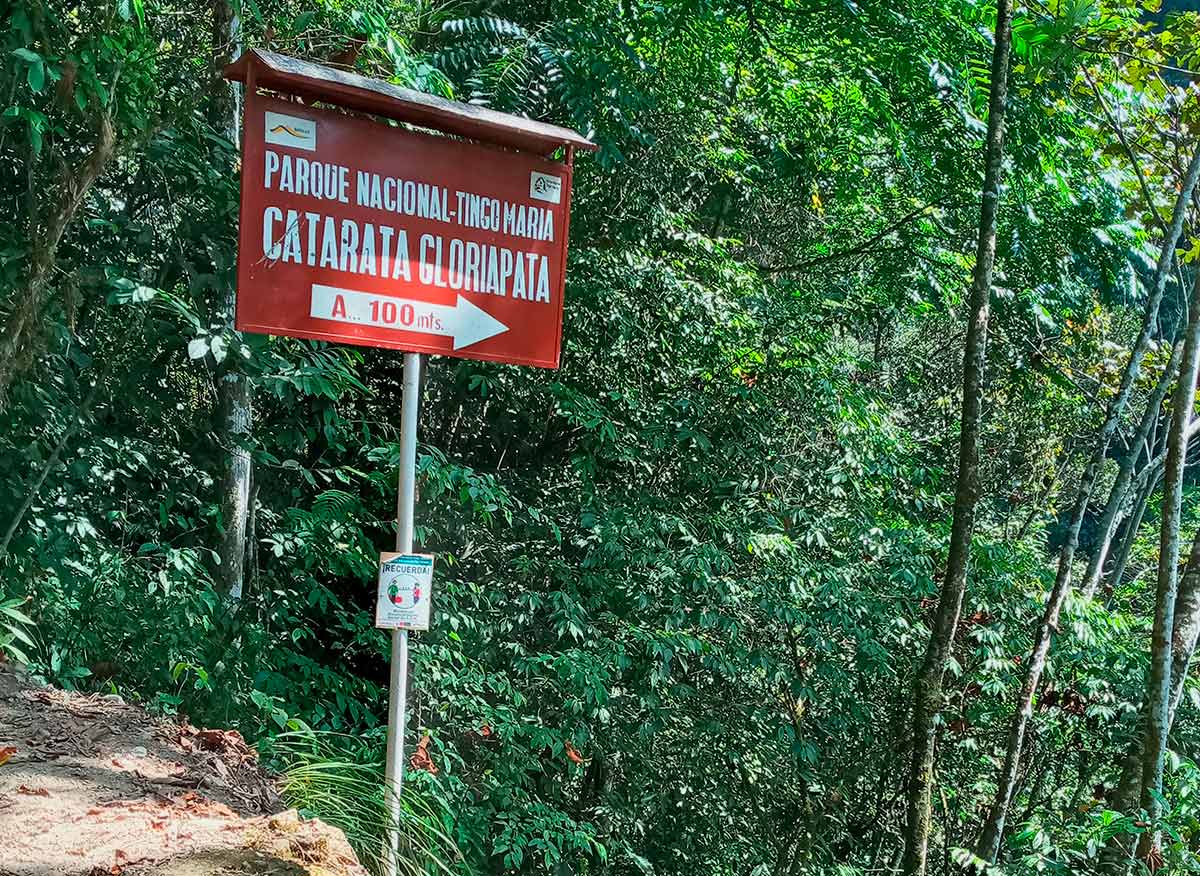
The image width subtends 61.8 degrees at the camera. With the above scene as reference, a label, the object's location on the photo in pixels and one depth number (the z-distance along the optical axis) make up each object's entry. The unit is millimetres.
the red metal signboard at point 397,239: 3072
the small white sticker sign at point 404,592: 3240
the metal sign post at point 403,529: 3248
